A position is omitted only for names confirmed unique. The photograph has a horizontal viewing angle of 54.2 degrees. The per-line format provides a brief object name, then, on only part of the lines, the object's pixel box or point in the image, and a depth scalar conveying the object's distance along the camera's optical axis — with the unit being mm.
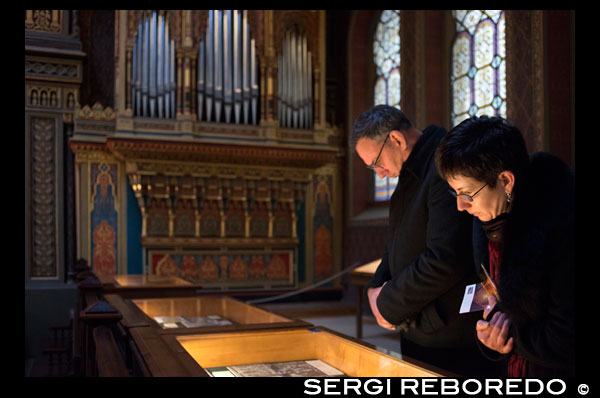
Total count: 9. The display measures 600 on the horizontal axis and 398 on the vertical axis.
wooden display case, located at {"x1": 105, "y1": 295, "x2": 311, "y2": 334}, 2527
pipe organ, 8875
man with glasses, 2014
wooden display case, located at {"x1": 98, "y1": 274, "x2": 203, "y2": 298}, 4375
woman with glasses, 1431
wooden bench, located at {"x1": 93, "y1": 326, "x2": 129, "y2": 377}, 1726
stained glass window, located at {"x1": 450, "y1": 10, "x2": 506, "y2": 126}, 7469
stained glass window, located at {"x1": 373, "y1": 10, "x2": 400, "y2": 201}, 9844
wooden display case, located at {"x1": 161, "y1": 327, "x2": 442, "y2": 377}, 2068
